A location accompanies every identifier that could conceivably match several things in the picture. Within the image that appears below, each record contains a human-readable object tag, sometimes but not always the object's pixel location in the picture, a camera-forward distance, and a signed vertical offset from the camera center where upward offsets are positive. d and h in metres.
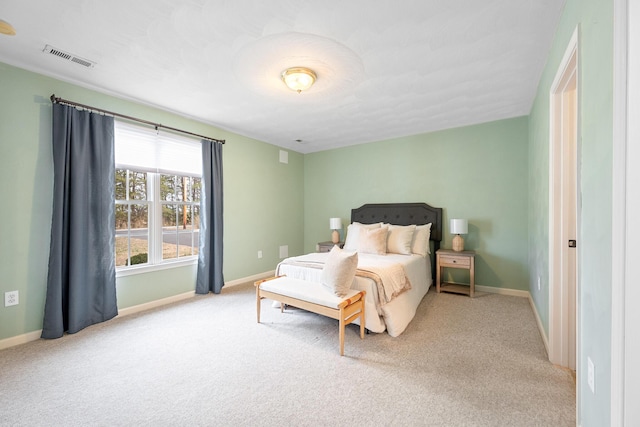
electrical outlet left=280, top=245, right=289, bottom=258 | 5.25 -0.80
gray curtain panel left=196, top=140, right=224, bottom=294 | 3.81 -0.20
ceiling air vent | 2.19 +1.33
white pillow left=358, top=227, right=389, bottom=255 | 3.86 -0.46
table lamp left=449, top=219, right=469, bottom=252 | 3.82 -0.30
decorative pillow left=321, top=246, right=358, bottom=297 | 2.45 -0.58
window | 3.17 +0.19
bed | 2.61 -0.63
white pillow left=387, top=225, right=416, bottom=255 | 3.86 -0.43
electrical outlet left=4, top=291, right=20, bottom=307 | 2.36 -0.76
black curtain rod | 2.56 +1.08
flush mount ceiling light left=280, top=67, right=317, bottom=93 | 2.38 +1.20
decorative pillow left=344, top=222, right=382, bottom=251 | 4.18 -0.39
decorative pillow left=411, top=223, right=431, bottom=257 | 3.91 -0.47
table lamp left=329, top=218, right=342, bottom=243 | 4.97 -0.30
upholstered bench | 2.31 -0.82
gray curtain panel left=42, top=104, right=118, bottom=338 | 2.53 -0.13
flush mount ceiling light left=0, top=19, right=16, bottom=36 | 1.88 +1.31
